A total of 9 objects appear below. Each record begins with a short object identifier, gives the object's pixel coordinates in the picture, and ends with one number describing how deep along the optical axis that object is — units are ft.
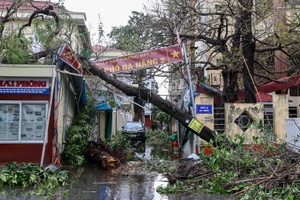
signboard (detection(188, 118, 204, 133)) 39.99
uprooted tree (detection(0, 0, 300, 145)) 38.09
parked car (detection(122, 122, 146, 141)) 78.18
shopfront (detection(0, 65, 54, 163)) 36.22
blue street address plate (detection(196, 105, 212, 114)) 44.19
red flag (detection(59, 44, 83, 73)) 36.17
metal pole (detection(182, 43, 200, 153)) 38.91
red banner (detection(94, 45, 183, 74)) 38.67
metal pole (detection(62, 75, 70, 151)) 41.87
